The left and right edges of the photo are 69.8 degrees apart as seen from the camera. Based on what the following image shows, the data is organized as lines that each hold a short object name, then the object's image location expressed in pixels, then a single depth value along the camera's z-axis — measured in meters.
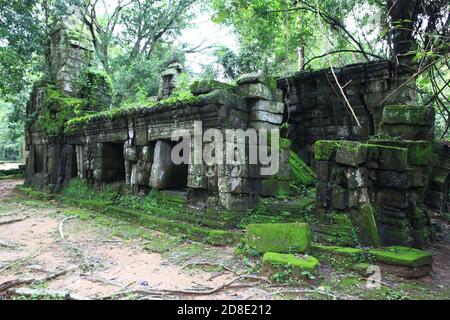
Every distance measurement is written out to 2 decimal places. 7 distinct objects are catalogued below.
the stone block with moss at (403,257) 3.64
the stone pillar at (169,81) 9.86
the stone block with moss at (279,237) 3.99
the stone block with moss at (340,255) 3.89
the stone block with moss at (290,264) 3.52
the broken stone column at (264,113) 5.69
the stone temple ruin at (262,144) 4.39
